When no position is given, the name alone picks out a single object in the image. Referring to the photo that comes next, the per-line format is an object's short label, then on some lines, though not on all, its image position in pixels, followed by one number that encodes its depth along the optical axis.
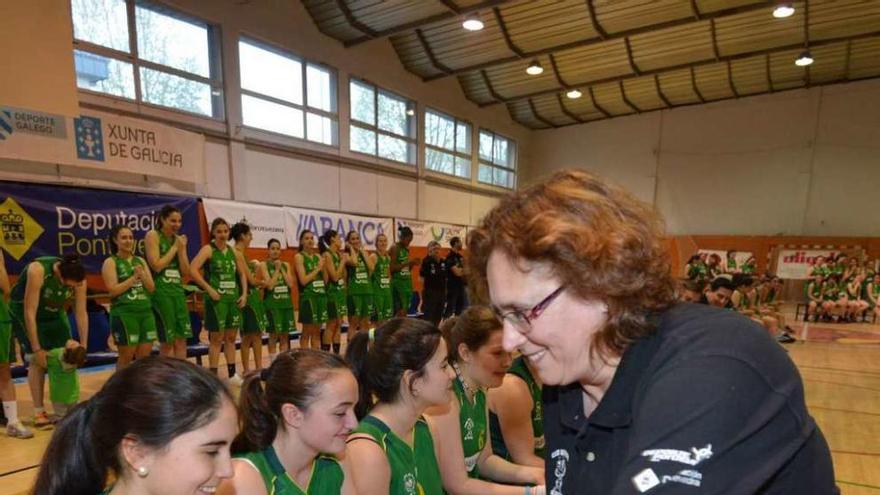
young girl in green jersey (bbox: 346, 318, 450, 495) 1.71
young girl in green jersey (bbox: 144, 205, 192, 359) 4.63
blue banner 5.06
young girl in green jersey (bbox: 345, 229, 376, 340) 7.02
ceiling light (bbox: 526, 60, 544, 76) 10.70
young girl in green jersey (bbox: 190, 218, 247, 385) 4.95
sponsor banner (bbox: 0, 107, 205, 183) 5.26
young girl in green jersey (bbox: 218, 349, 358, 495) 1.51
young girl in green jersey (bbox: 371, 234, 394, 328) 7.54
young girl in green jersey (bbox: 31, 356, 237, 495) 1.19
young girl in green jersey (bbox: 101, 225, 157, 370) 4.16
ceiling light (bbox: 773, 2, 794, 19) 8.14
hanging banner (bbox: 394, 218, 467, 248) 10.94
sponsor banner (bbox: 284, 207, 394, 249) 8.20
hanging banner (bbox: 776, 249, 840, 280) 12.34
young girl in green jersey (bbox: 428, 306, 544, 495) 2.12
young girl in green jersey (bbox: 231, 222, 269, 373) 5.31
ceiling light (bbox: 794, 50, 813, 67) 10.34
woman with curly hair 0.57
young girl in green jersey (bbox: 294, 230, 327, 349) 6.12
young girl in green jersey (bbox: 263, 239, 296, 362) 5.70
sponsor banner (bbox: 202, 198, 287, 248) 7.01
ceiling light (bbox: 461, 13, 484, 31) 8.54
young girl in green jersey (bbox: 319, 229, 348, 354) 6.48
